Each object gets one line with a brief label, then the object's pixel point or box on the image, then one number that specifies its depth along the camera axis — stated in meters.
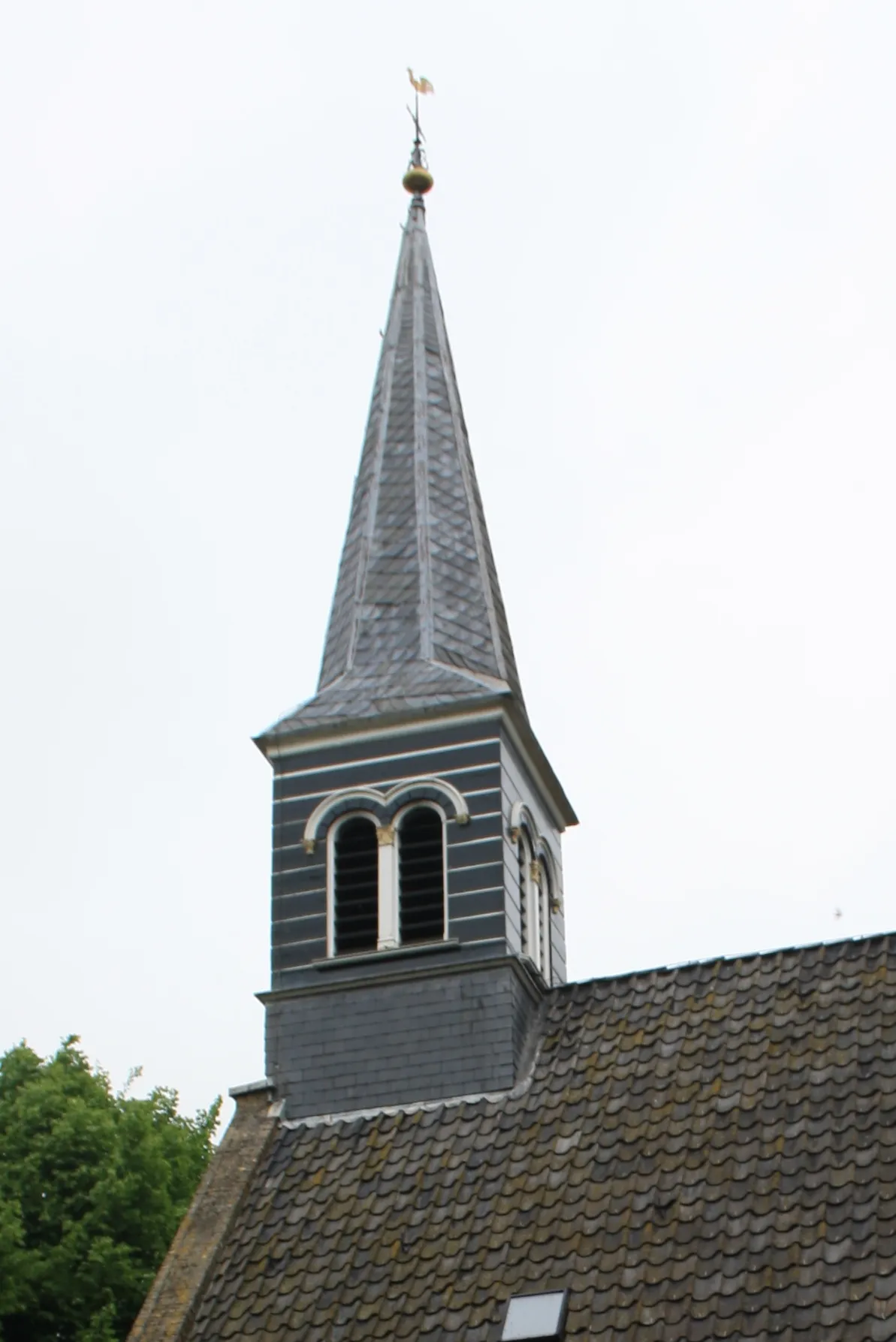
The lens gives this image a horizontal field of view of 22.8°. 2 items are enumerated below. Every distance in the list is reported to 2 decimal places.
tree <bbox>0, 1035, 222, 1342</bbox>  28.11
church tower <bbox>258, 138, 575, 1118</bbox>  22.44
